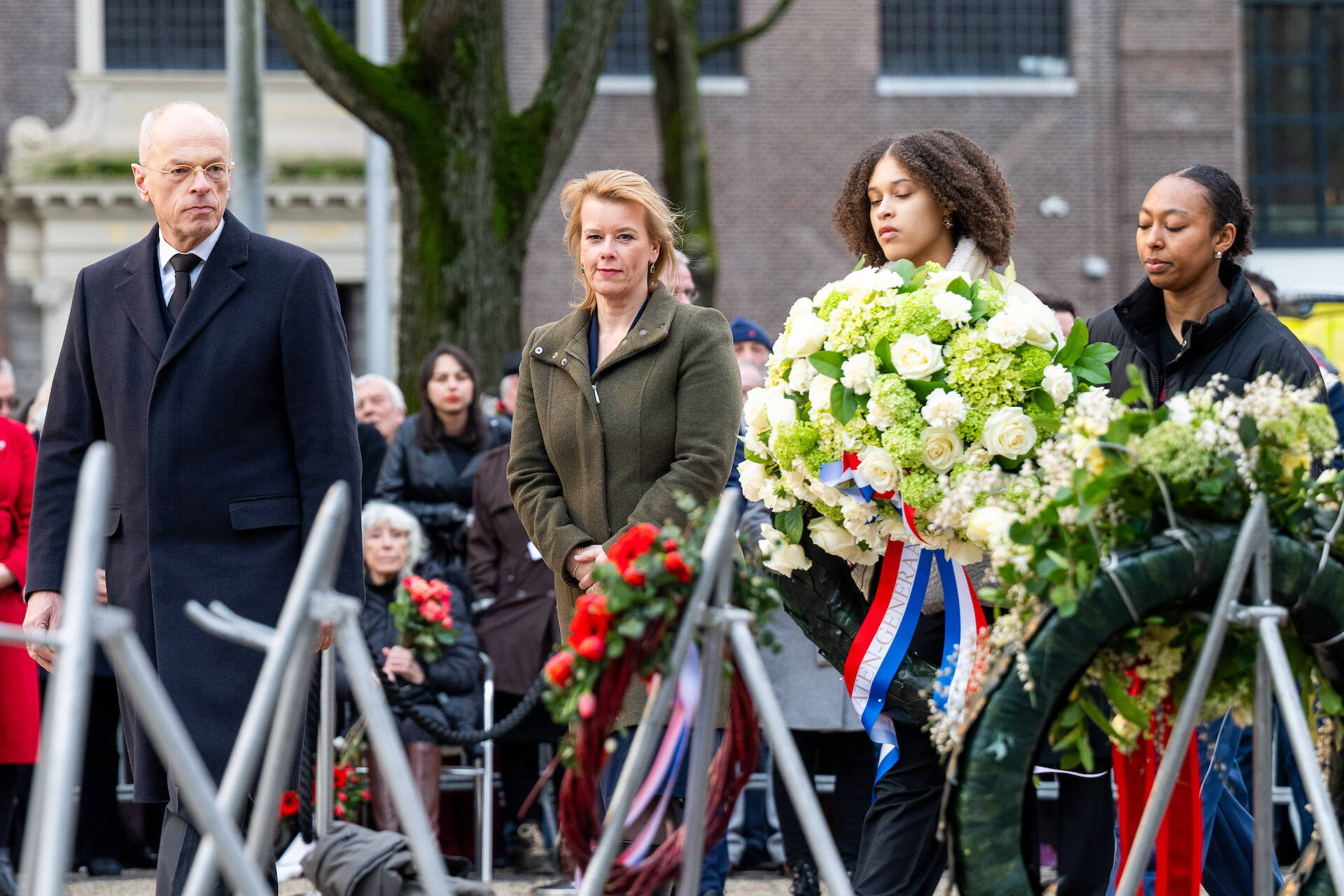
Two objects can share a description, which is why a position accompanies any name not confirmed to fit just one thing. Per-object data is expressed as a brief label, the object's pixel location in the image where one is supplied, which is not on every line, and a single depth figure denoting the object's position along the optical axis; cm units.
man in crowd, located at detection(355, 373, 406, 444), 1617
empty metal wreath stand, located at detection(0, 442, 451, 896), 472
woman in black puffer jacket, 854
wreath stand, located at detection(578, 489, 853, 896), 547
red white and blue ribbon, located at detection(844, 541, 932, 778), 762
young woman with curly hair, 767
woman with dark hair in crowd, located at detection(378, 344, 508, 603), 1452
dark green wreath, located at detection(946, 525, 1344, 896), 570
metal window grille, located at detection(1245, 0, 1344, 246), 4653
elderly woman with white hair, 1312
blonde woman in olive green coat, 831
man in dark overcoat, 778
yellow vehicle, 2094
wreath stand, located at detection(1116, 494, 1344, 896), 550
